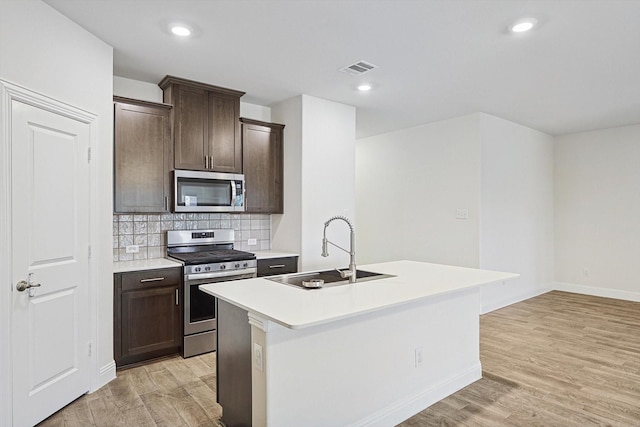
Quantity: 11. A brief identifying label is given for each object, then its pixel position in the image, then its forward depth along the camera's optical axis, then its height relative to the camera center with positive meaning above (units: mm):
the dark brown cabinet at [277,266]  4062 -548
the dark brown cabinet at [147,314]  3201 -851
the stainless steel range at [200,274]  3506 -562
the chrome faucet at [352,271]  2592 -391
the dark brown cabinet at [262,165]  4359 +585
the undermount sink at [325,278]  2572 -443
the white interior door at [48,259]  2307 -281
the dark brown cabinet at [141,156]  3420 +555
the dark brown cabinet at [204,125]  3775 +929
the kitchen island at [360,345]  1881 -768
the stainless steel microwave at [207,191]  3766 +250
